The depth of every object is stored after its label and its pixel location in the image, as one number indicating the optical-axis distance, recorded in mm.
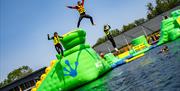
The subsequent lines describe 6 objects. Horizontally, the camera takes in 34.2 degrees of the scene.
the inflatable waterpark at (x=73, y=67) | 19188
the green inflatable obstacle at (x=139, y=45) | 23945
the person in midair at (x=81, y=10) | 17902
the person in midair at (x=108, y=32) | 25544
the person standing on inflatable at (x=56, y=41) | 19391
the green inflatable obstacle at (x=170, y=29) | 24503
